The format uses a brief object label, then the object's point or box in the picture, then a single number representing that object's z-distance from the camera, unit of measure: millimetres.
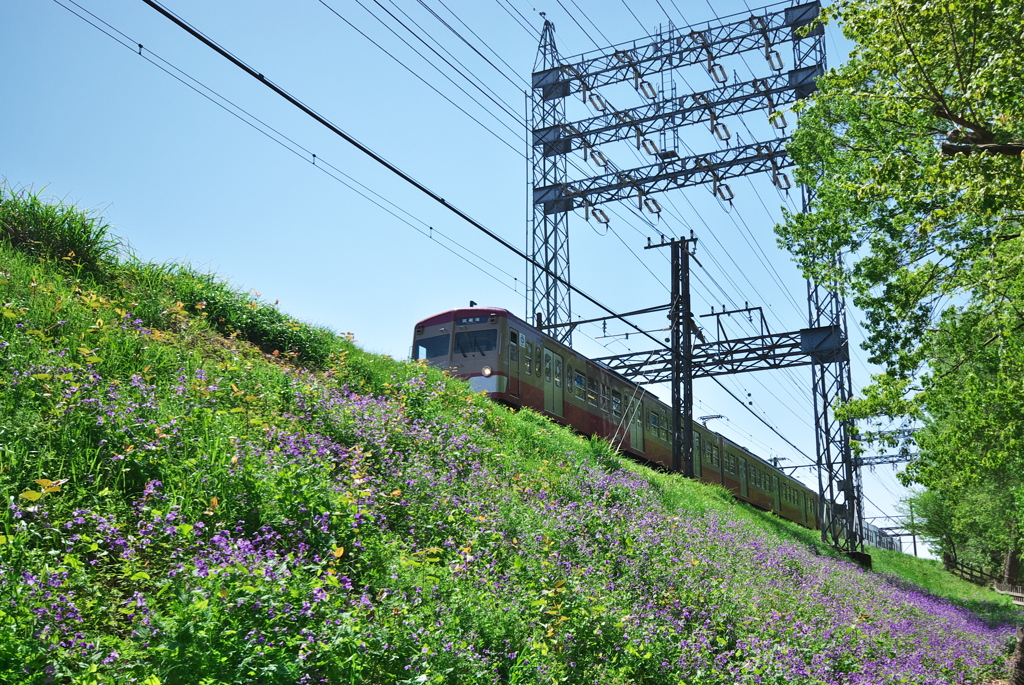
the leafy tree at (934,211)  8797
